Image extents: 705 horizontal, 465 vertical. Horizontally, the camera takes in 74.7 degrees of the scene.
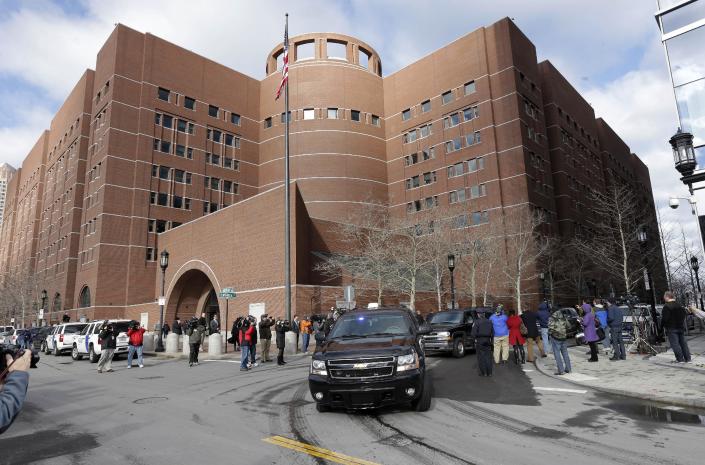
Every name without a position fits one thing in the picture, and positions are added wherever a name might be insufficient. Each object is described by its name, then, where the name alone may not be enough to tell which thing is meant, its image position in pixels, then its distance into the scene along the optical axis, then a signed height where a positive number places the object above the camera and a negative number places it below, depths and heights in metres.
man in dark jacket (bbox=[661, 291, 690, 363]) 11.56 -0.40
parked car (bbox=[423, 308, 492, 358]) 16.45 -0.54
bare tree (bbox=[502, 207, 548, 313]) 39.75 +5.86
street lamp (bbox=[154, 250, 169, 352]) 24.94 +1.52
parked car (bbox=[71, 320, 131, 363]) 21.34 -0.48
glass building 15.12 +8.04
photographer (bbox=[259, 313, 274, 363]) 17.28 -0.33
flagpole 23.06 +6.31
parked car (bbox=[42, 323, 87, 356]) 25.28 -0.20
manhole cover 9.87 -1.53
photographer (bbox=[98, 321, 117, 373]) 16.22 -0.54
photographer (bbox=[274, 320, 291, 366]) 16.86 -0.55
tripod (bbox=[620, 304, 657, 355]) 14.64 -1.00
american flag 26.58 +14.66
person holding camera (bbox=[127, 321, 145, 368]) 17.50 -0.48
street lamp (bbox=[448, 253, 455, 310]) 24.33 +2.96
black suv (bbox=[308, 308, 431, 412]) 7.16 -0.84
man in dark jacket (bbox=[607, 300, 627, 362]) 13.65 -0.53
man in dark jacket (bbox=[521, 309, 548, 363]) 14.69 -0.38
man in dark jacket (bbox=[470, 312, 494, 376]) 11.84 -0.69
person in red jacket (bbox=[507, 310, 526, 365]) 14.34 -0.59
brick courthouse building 47.12 +19.87
